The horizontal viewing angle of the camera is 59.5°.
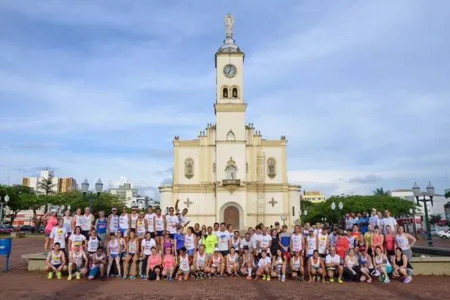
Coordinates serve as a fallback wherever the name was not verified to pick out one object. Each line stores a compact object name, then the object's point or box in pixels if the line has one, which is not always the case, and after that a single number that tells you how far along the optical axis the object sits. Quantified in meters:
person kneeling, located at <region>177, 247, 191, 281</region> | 12.12
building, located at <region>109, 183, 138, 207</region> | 153.62
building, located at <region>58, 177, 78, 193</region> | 134.88
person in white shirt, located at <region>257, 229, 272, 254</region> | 13.21
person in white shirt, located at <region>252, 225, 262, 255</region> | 13.44
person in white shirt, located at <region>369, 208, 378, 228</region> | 14.11
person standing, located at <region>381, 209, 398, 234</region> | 13.43
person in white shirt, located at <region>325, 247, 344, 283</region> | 11.90
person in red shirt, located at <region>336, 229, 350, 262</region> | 12.42
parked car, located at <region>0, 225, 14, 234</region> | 42.93
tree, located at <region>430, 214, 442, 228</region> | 77.56
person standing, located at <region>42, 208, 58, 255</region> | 13.49
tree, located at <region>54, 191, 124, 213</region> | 54.13
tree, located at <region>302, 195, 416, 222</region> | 51.25
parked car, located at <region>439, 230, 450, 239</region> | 43.12
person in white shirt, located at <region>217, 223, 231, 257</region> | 13.32
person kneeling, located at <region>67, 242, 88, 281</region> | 12.03
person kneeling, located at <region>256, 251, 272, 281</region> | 12.38
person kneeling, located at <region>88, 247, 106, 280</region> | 12.02
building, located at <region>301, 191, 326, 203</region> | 147.66
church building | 41.22
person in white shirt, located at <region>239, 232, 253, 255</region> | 13.62
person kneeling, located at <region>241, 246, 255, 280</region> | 12.48
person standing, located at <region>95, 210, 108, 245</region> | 13.35
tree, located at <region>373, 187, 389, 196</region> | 95.38
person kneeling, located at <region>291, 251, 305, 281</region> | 12.31
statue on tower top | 45.50
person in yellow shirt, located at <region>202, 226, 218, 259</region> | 13.01
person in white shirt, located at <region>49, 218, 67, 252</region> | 12.81
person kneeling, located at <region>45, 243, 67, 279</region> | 12.05
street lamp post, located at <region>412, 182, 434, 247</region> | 17.57
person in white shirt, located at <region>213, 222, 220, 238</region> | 13.38
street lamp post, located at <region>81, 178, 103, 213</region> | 18.02
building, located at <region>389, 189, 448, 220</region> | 85.94
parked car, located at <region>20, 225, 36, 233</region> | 50.97
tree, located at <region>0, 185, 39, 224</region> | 45.59
